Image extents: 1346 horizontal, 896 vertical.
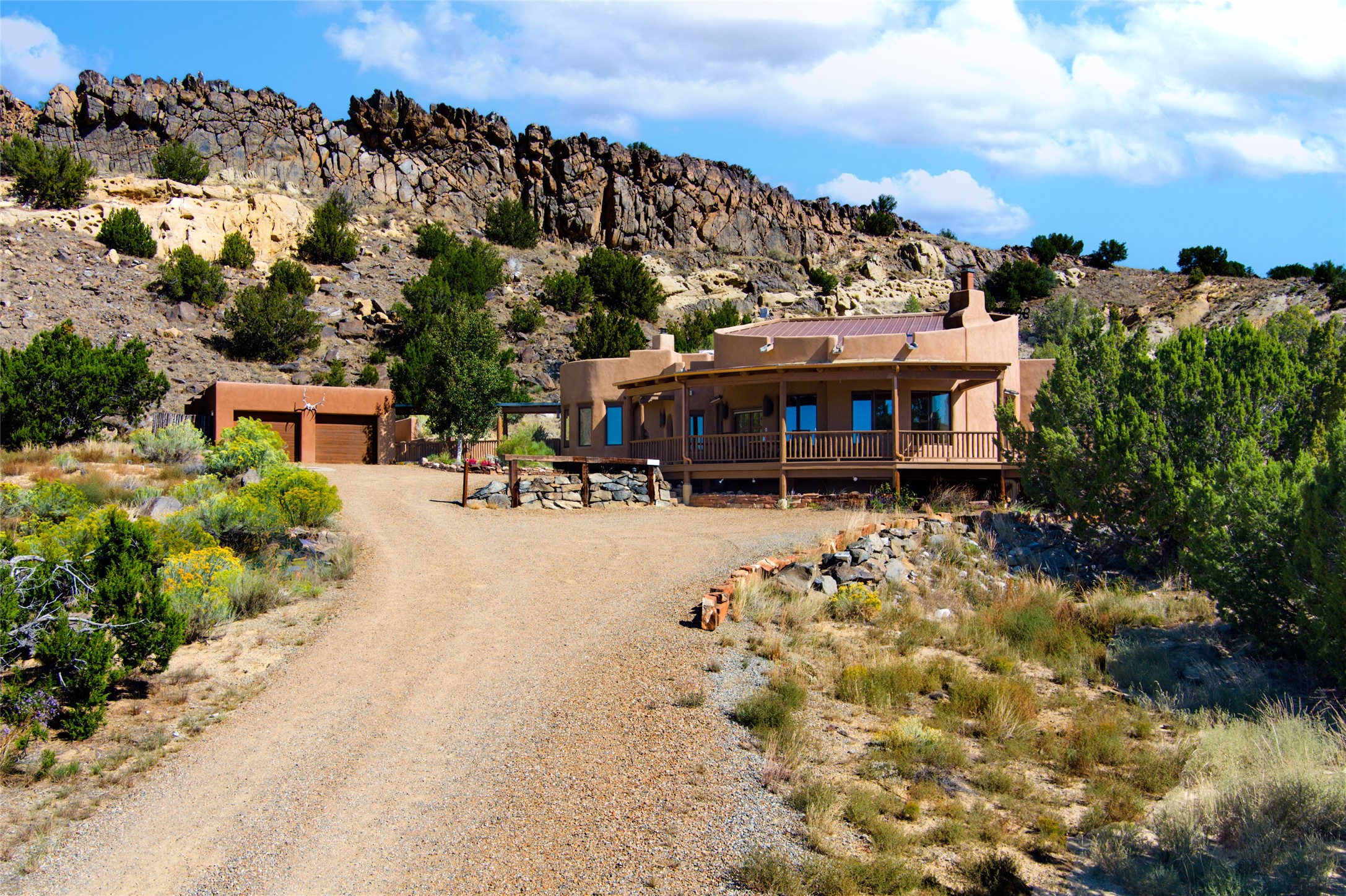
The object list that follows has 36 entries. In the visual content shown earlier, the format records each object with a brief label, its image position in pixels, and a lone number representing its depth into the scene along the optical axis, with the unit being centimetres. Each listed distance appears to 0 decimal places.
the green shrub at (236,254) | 5603
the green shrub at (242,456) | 2250
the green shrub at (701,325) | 5347
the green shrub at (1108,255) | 8075
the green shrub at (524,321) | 5541
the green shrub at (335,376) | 4516
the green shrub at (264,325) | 4772
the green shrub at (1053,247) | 8062
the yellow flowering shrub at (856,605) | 1359
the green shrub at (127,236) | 5359
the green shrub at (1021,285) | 7188
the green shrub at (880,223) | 8594
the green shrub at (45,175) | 5541
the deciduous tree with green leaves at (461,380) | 3559
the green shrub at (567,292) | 6059
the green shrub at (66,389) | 2580
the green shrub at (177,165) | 6069
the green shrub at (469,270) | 5719
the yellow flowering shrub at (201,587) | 1220
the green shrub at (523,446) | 3306
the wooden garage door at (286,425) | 3438
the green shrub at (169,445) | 2528
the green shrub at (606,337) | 4975
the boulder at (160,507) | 1748
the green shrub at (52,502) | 1581
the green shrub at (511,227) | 6981
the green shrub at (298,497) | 1748
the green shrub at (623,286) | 6338
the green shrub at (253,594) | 1321
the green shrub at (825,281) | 7269
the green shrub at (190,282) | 5062
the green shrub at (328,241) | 5953
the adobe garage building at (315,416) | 3328
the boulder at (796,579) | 1427
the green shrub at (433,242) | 6372
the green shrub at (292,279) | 5334
